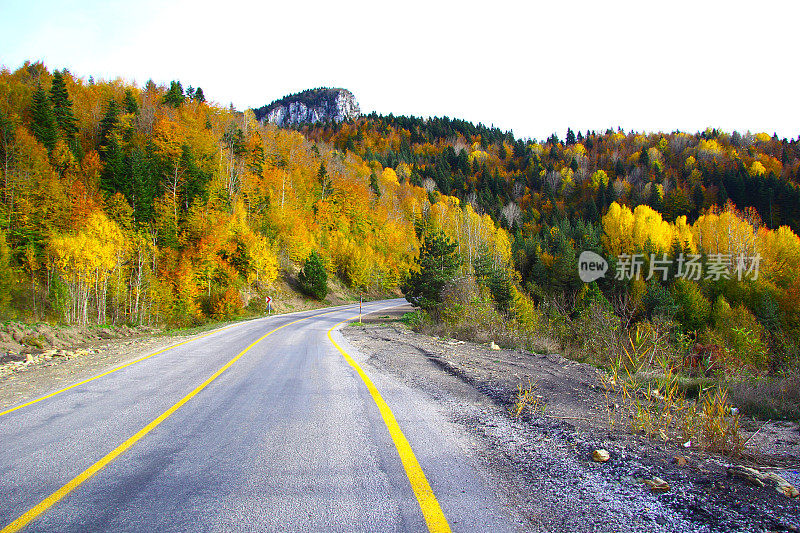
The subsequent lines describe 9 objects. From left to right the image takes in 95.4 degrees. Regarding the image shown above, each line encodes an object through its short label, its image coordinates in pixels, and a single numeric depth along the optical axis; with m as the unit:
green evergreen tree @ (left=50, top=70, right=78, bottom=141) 38.81
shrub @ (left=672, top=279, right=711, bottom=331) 39.72
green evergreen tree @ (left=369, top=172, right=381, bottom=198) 70.69
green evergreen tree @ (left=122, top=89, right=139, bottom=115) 46.75
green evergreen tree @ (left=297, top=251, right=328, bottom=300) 38.81
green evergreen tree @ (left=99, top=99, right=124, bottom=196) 32.97
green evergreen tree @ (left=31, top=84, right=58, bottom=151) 34.71
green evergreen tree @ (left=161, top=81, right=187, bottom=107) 52.47
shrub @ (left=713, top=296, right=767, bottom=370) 31.37
